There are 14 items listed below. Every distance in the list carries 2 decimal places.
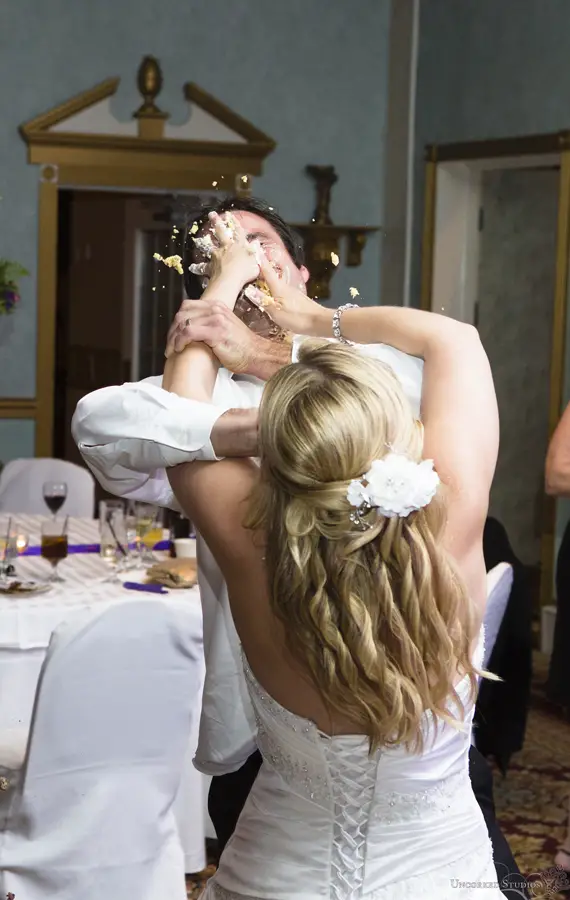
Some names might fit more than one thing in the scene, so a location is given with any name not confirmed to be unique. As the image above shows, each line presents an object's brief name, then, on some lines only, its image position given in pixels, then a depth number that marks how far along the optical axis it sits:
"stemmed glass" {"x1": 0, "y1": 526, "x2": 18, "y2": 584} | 3.39
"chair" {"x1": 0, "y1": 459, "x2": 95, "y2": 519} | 4.93
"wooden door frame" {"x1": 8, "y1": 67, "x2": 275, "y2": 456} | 6.52
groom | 1.37
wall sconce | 6.70
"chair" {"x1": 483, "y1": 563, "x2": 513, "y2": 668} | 2.83
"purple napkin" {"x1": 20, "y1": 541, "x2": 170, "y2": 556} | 3.86
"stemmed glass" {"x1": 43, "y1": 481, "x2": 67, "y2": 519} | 3.74
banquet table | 3.02
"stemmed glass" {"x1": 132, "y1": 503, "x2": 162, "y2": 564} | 3.63
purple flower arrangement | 5.95
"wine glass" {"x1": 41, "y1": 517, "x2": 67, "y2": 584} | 3.38
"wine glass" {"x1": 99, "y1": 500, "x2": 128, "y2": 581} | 3.54
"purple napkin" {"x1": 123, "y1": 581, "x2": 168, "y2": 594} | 3.26
